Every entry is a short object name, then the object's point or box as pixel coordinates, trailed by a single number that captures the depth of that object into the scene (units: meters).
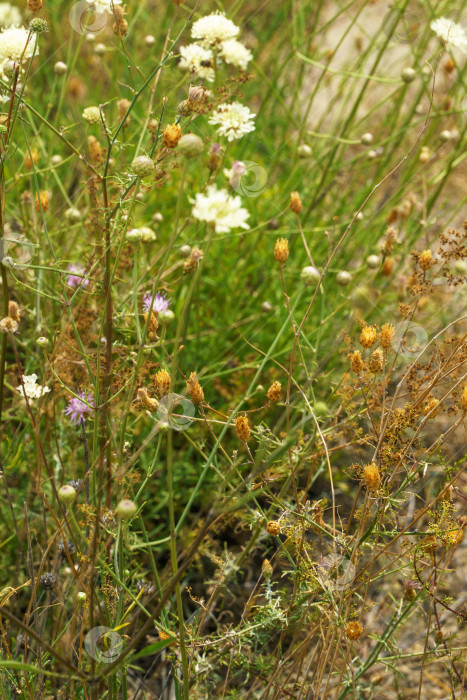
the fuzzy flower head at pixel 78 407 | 1.04
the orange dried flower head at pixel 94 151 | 1.08
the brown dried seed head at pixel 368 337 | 0.97
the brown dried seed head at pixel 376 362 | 0.98
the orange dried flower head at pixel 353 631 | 0.95
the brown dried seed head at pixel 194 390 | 0.96
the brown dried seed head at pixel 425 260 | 1.01
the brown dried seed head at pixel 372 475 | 0.94
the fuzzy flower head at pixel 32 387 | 1.03
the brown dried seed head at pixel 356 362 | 0.98
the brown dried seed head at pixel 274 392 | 0.98
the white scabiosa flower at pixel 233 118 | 1.06
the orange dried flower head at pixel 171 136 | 0.95
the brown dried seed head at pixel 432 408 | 0.97
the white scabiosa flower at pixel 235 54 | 1.13
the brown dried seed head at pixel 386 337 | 0.97
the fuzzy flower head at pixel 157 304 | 1.03
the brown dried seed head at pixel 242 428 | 0.97
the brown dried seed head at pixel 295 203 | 1.08
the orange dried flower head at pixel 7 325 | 0.97
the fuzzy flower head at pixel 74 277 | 1.11
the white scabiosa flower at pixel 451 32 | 1.21
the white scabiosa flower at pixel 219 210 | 0.95
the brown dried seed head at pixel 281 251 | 1.01
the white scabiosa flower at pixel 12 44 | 1.05
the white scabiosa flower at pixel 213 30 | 1.09
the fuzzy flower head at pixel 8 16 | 1.15
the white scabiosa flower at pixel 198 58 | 1.09
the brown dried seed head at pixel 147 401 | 0.96
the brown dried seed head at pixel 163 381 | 0.95
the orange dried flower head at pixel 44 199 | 1.10
